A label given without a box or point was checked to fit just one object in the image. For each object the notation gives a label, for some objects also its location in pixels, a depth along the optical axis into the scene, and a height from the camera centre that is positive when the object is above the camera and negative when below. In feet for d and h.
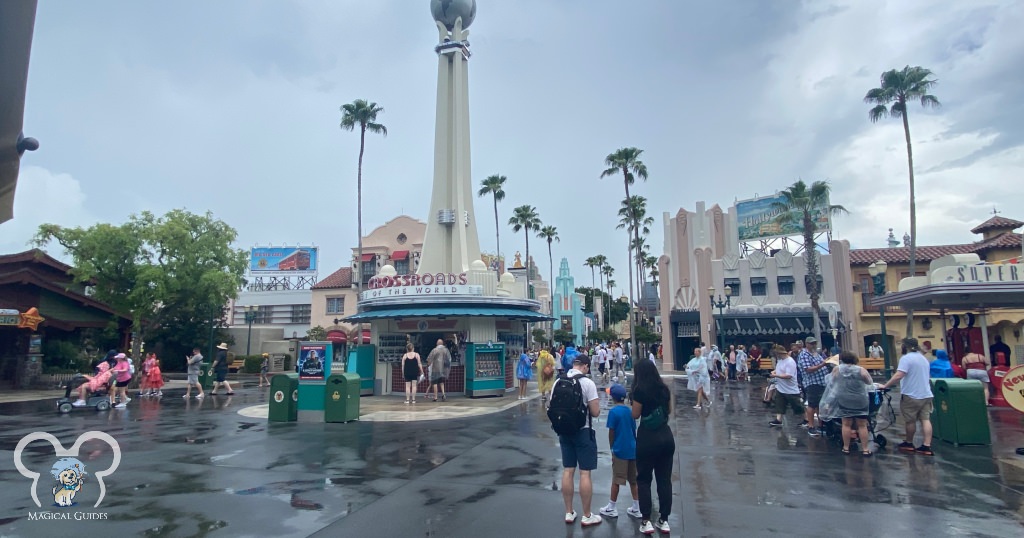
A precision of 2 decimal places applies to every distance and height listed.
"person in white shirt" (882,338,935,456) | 28.25 -2.73
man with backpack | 17.99 -2.69
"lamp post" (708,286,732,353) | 94.10 +7.61
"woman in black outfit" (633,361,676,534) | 17.29 -3.10
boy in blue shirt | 18.53 -3.37
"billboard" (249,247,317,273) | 191.72 +31.55
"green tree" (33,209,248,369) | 77.89 +13.22
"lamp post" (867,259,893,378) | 62.18 +7.17
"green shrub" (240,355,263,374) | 128.16 -3.03
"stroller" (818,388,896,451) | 29.70 -4.70
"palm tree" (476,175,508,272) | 156.76 +44.71
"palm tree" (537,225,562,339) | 191.93 +38.68
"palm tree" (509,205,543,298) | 166.40 +38.11
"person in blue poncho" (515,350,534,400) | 58.70 -2.56
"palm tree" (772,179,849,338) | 100.50 +25.45
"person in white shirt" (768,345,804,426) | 36.94 -2.81
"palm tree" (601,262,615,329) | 268.82 +34.82
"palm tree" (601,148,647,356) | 120.67 +38.90
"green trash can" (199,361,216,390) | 74.33 -3.17
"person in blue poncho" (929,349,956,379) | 35.55 -1.86
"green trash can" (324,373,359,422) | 39.96 -3.56
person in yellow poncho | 48.94 -1.25
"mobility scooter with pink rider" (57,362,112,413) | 48.32 -3.05
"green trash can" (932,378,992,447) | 30.17 -4.10
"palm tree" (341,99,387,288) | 117.50 +48.75
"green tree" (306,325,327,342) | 141.52 +4.37
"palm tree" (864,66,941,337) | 88.22 +39.31
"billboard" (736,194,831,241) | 123.24 +26.57
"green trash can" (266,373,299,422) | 40.81 -3.66
